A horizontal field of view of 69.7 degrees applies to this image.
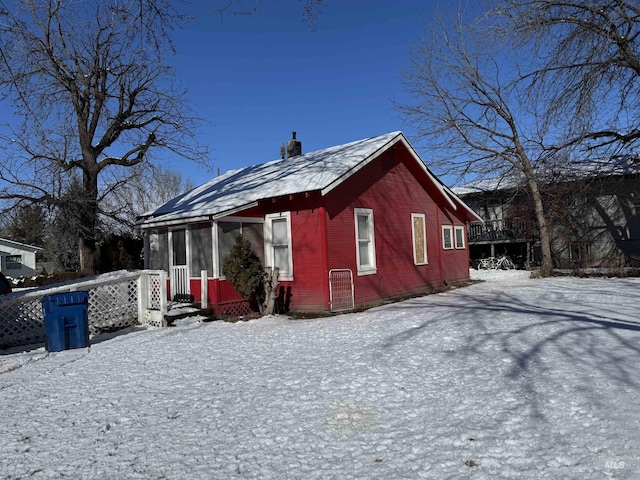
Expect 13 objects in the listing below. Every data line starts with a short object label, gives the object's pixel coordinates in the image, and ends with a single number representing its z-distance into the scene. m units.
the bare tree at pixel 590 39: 12.51
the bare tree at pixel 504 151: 22.00
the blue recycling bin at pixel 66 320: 8.88
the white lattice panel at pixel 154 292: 11.56
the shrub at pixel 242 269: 11.77
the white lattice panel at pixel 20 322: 9.88
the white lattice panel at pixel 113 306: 11.07
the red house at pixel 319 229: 12.16
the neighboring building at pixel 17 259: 40.03
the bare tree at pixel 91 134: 18.95
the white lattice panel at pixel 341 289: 12.08
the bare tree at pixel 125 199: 21.91
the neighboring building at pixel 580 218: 23.56
